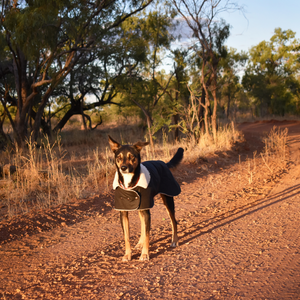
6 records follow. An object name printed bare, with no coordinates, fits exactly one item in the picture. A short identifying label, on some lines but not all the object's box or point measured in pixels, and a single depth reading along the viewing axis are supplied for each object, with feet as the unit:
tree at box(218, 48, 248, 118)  108.74
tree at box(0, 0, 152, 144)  35.80
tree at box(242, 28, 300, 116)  109.50
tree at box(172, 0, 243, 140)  43.93
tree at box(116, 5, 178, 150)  50.90
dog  11.35
